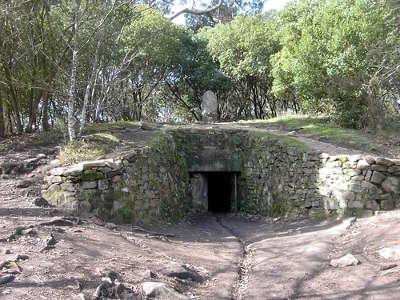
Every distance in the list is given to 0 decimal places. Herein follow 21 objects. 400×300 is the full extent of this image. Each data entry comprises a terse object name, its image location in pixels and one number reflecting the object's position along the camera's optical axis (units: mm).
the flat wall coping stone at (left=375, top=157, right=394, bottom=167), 10281
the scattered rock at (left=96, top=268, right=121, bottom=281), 5568
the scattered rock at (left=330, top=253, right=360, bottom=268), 7031
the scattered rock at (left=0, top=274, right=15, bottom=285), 4914
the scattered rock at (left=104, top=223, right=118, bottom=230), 8642
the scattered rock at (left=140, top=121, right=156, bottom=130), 15240
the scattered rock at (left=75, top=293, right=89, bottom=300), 4816
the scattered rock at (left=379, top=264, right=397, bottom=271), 6536
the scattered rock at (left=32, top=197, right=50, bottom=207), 8898
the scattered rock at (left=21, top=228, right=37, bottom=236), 6777
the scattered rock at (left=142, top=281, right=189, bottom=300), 5419
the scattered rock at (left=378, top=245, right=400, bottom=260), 6880
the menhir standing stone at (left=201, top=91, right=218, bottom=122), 24469
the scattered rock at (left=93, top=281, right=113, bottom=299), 5020
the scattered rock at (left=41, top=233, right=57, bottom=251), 6250
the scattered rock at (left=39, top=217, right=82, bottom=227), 7558
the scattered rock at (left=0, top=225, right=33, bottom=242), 6441
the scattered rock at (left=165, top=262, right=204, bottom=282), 6329
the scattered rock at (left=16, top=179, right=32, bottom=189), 9906
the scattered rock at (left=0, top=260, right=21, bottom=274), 5207
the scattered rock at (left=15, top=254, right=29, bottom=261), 5633
